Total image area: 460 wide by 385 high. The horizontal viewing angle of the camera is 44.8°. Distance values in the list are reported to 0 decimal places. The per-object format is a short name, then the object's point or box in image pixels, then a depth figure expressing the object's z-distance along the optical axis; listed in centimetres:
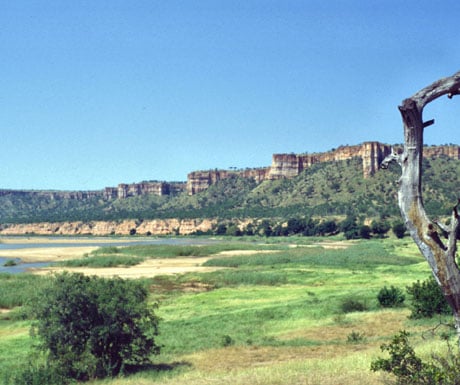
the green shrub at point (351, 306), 2592
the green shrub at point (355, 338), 1812
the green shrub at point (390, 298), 2570
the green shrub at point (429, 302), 2084
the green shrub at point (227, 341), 1938
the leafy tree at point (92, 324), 1616
